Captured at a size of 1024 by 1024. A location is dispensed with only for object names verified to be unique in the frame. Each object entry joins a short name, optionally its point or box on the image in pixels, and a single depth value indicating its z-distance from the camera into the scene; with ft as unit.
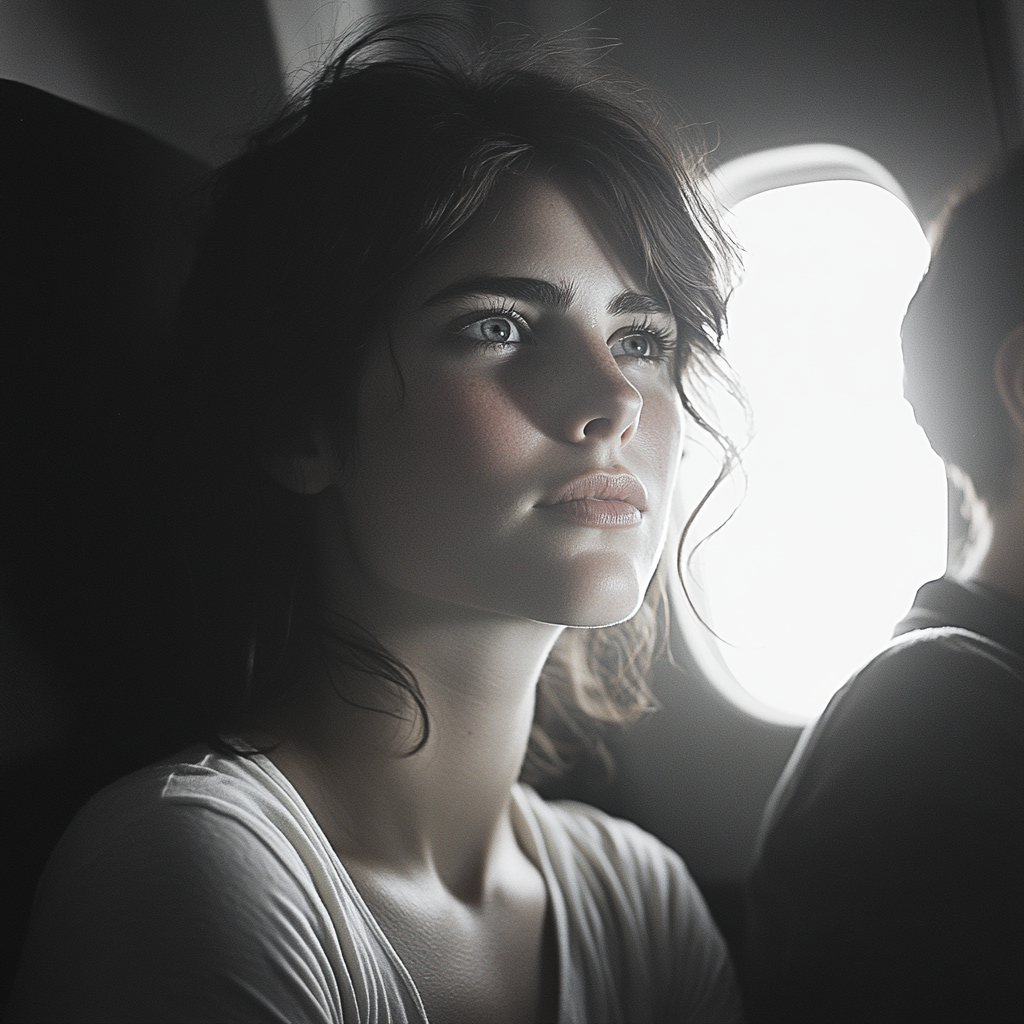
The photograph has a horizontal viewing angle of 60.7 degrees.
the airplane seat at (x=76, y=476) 2.17
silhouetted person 1.70
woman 1.94
